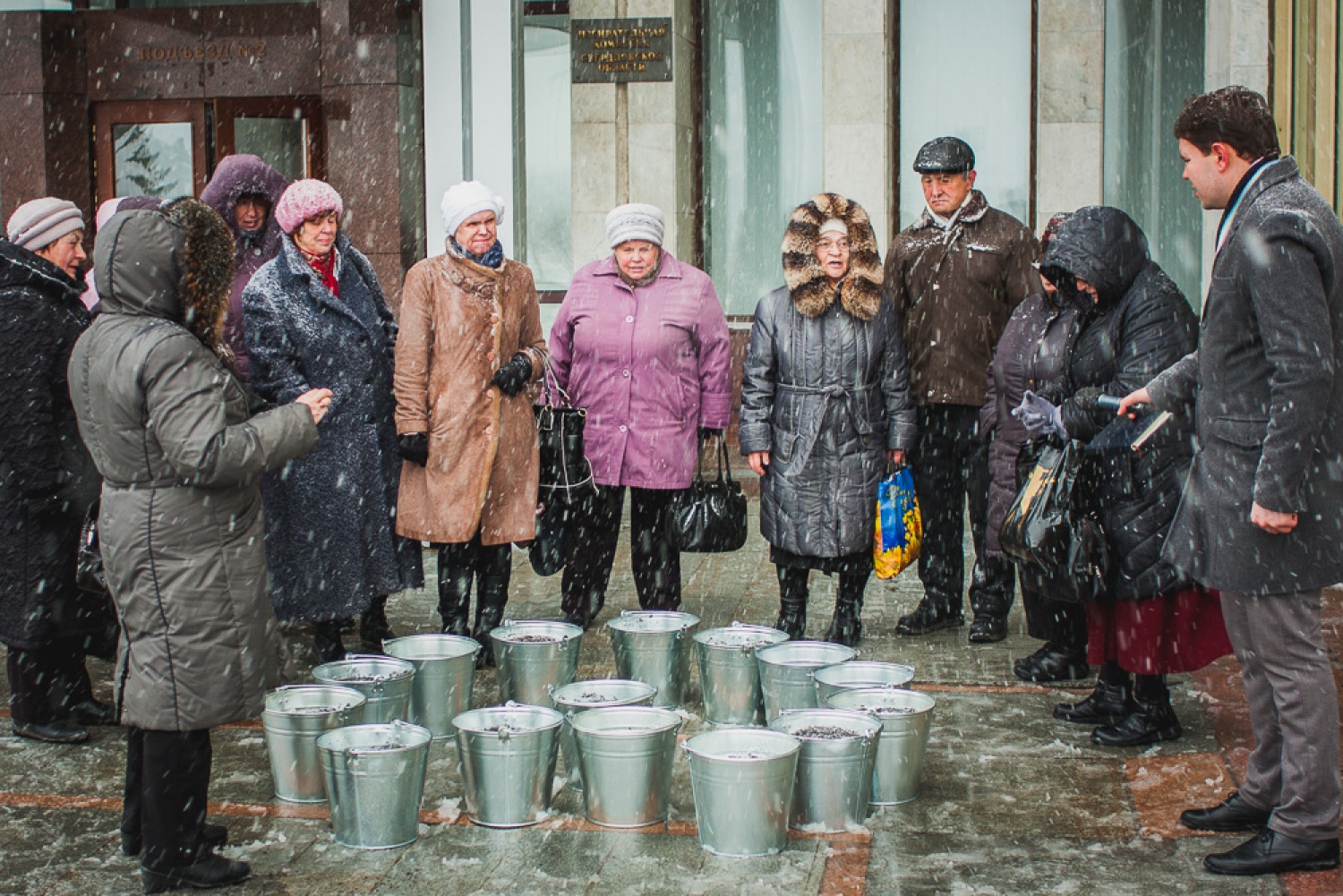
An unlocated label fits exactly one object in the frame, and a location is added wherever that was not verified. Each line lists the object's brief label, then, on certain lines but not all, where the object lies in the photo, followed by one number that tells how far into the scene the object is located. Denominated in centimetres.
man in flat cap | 721
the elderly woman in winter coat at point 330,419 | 646
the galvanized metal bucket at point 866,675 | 525
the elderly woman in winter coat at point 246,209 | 693
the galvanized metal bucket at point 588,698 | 500
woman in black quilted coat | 538
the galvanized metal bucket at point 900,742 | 491
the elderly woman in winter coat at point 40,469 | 558
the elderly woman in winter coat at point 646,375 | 711
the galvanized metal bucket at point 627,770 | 466
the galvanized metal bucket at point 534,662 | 571
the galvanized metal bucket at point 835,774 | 462
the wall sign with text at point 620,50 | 1197
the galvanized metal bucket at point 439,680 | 555
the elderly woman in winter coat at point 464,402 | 675
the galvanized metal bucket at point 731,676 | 569
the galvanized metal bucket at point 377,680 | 522
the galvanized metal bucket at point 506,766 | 472
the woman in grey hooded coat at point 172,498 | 421
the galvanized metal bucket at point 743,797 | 443
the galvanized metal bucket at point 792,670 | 545
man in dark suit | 417
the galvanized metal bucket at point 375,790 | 455
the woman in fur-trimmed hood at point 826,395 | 688
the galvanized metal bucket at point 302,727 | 493
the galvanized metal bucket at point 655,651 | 580
